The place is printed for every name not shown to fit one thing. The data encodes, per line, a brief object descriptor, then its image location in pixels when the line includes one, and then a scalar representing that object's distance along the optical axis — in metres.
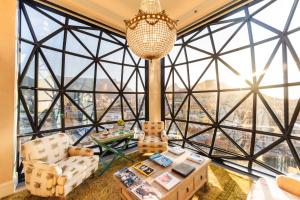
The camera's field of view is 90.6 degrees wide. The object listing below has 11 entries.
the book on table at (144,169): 2.12
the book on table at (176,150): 2.76
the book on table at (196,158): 2.44
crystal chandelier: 1.81
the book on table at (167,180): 1.85
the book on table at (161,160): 2.34
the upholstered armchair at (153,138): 3.56
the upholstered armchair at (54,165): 2.08
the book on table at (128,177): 1.90
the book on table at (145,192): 1.65
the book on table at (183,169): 2.08
